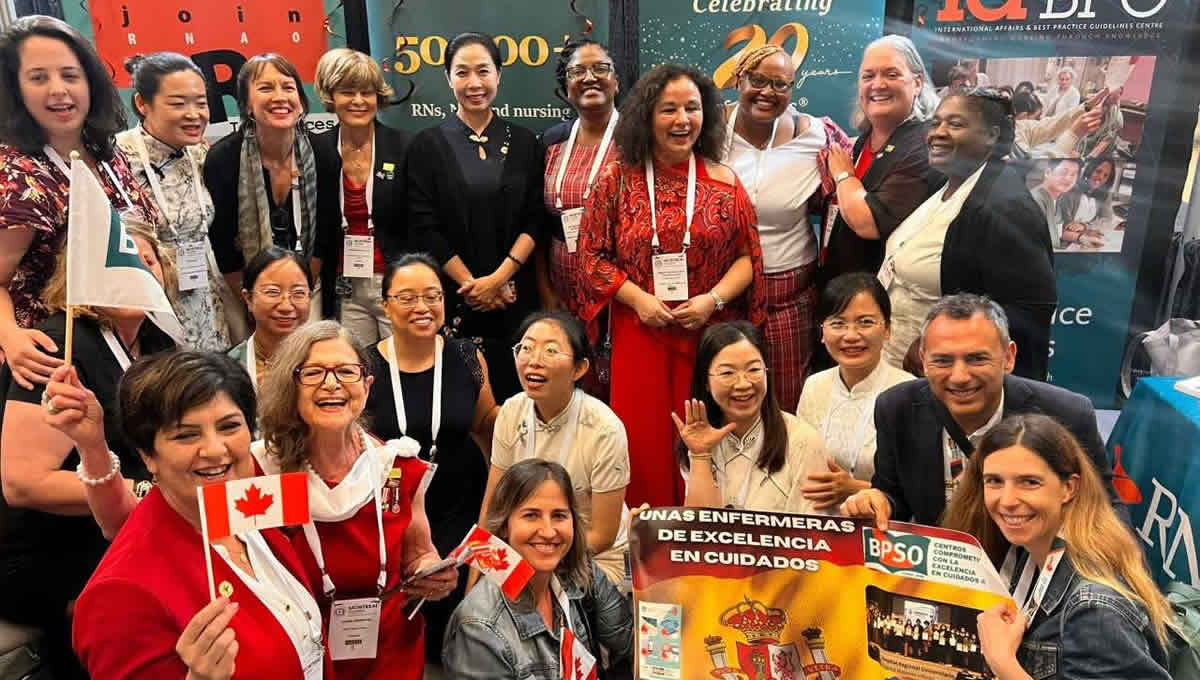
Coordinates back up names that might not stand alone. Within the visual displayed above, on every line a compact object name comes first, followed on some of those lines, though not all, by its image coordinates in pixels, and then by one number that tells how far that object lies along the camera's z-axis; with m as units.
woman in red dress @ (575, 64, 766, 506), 3.32
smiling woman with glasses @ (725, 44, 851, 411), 3.55
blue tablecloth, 2.91
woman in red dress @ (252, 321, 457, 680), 2.24
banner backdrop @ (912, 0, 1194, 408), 4.73
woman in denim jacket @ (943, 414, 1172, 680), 1.74
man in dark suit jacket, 2.36
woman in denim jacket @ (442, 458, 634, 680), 2.19
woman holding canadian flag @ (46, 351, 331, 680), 1.62
